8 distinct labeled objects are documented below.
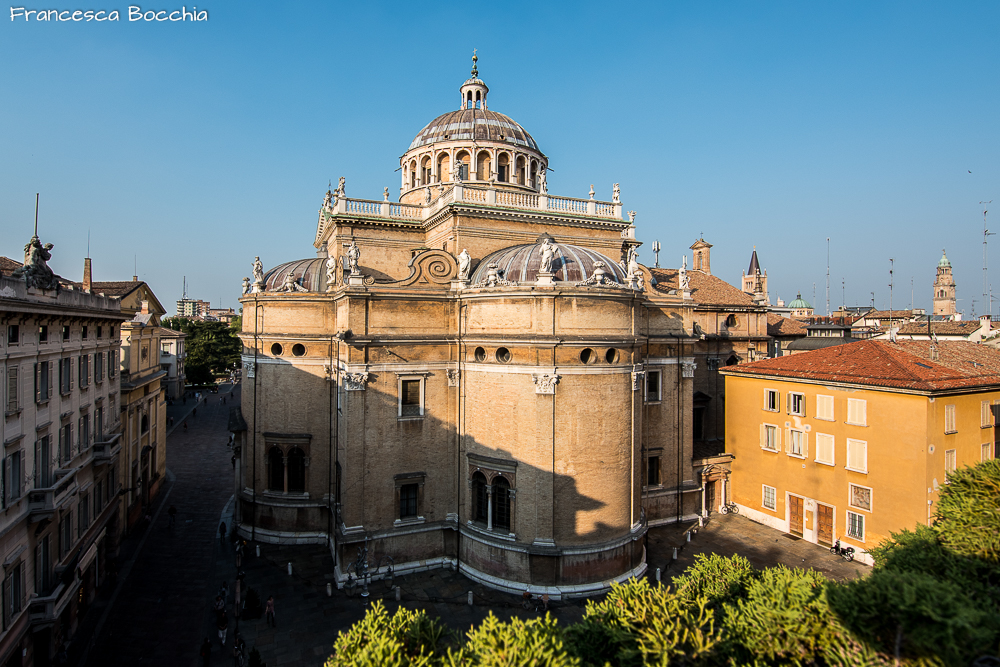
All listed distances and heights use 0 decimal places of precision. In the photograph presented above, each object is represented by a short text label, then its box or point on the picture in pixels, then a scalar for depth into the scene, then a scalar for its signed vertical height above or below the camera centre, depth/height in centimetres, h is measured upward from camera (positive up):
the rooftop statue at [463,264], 2636 +333
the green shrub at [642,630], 1143 -641
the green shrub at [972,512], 1445 -501
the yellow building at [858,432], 2523 -495
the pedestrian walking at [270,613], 2208 -1115
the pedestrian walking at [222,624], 2105 -1117
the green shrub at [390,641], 1088 -634
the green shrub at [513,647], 1029 -601
